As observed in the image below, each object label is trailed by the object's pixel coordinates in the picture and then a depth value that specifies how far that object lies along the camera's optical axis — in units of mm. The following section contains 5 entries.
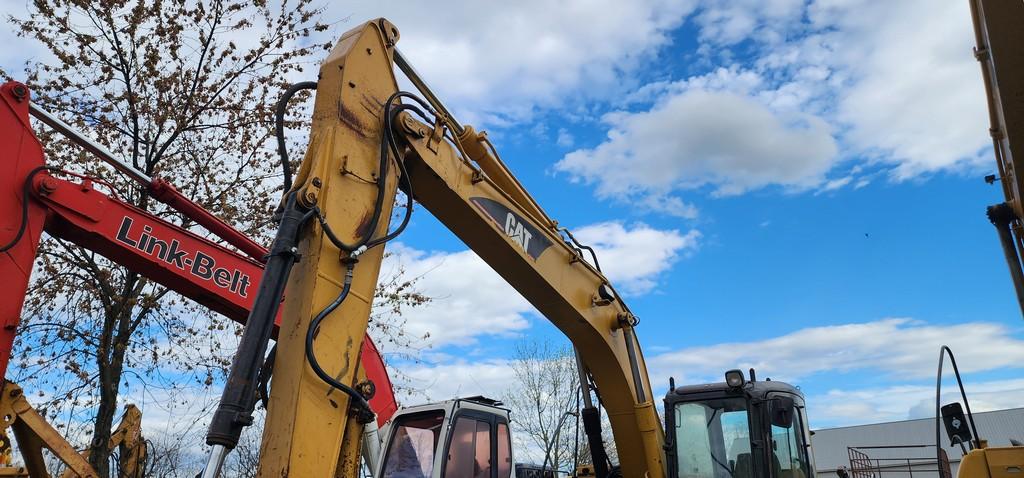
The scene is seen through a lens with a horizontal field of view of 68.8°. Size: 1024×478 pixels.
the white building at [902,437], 34875
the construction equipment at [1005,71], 3117
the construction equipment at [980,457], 4434
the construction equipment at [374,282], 3840
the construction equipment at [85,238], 5141
